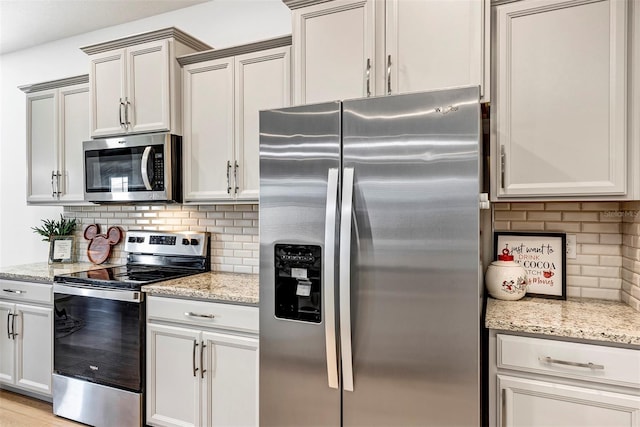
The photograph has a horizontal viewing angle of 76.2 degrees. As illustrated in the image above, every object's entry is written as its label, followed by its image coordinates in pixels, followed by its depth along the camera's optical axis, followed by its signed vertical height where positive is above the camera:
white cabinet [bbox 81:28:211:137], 2.60 +0.85
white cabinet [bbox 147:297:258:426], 2.09 -0.82
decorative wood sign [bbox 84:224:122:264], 3.34 -0.26
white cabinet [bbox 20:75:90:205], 3.07 +0.56
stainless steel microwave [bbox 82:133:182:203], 2.58 +0.28
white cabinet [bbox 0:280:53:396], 2.72 -0.88
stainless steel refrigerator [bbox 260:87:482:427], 1.53 -0.21
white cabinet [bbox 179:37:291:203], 2.39 +0.62
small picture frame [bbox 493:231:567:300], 2.05 -0.25
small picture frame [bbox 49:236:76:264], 3.41 -0.33
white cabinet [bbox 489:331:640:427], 1.47 -0.66
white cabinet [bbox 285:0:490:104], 1.86 +0.80
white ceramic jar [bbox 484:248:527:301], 1.99 -0.35
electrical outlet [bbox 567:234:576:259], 2.05 -0.18
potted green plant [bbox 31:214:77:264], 3.42 -0.23
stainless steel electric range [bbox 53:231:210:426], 2.32 -0.80
